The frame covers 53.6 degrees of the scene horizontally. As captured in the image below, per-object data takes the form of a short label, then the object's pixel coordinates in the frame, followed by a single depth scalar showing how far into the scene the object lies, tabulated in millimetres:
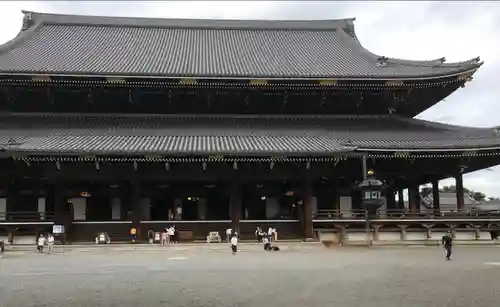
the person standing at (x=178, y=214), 27848
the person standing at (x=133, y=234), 26000
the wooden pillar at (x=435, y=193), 30786
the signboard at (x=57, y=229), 25250
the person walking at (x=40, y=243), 23156
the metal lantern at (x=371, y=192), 23438
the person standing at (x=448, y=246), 20141
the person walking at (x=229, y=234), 26188
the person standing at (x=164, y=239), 25328
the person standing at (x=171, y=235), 25991
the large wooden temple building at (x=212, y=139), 26031
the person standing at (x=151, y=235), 26428
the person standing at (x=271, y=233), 25344
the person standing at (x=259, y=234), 26492
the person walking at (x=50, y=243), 23031
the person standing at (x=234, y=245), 22156
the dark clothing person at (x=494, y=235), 28288
